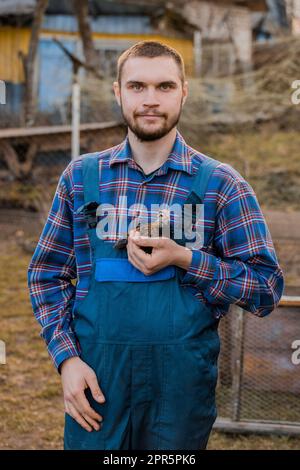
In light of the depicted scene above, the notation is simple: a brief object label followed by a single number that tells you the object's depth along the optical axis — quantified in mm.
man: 1981
